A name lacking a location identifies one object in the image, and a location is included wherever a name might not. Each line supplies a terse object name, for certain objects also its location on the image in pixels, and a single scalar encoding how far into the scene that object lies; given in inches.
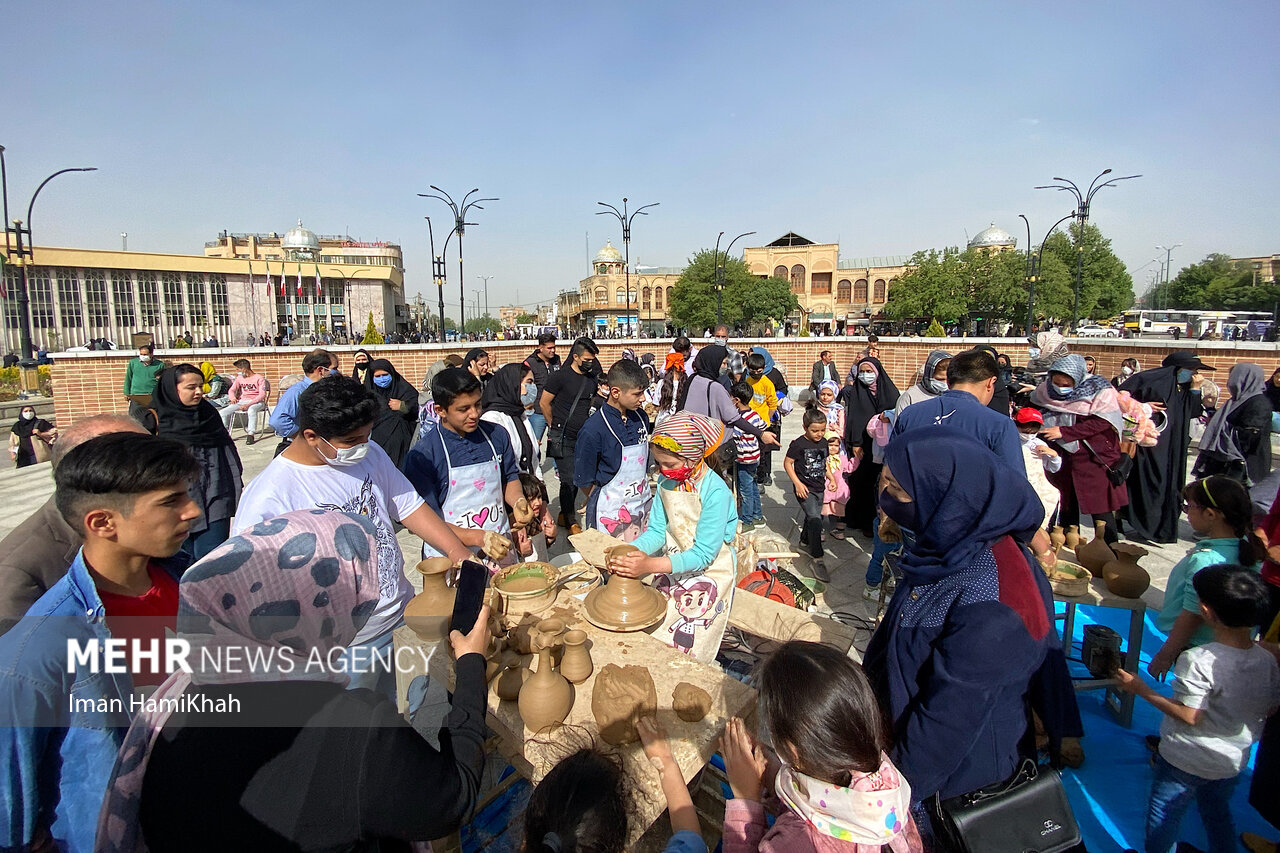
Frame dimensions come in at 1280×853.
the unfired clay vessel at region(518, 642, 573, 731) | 73.7
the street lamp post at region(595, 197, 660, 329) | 966.6
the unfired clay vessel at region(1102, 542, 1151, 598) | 144.9
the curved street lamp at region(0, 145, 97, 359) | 625.9
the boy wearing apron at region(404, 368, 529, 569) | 130.1
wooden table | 68.1
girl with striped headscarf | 103.2
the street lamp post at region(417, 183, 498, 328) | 850.1
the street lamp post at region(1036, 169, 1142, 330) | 753.0
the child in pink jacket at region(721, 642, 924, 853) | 54.4
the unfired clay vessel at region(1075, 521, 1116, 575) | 169.8
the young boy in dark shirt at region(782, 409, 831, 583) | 210.4
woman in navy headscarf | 62.7
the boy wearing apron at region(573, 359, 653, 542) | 155.7
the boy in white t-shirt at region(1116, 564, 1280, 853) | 82.6
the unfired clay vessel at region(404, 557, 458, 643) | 84.8
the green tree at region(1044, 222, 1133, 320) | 1599.4
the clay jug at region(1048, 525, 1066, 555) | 165.8
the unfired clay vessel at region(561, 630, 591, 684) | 80.2
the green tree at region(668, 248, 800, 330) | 1855.3
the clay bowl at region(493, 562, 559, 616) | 101.4
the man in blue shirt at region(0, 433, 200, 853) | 53.5
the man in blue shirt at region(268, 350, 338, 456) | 198.8
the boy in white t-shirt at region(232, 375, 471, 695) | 91.2
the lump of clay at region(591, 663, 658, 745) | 70.9
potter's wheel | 89.6
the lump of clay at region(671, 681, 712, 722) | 73.9
